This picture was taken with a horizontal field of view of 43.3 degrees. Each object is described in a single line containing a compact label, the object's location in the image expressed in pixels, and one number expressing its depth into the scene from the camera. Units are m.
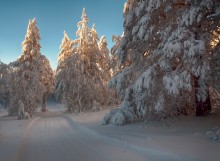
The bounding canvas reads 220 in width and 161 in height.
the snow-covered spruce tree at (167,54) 11.40
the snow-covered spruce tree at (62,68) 37.21
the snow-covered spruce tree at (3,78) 22.77
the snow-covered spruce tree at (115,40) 30.84
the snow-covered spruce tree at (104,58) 37.22
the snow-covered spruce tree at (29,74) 32.97
